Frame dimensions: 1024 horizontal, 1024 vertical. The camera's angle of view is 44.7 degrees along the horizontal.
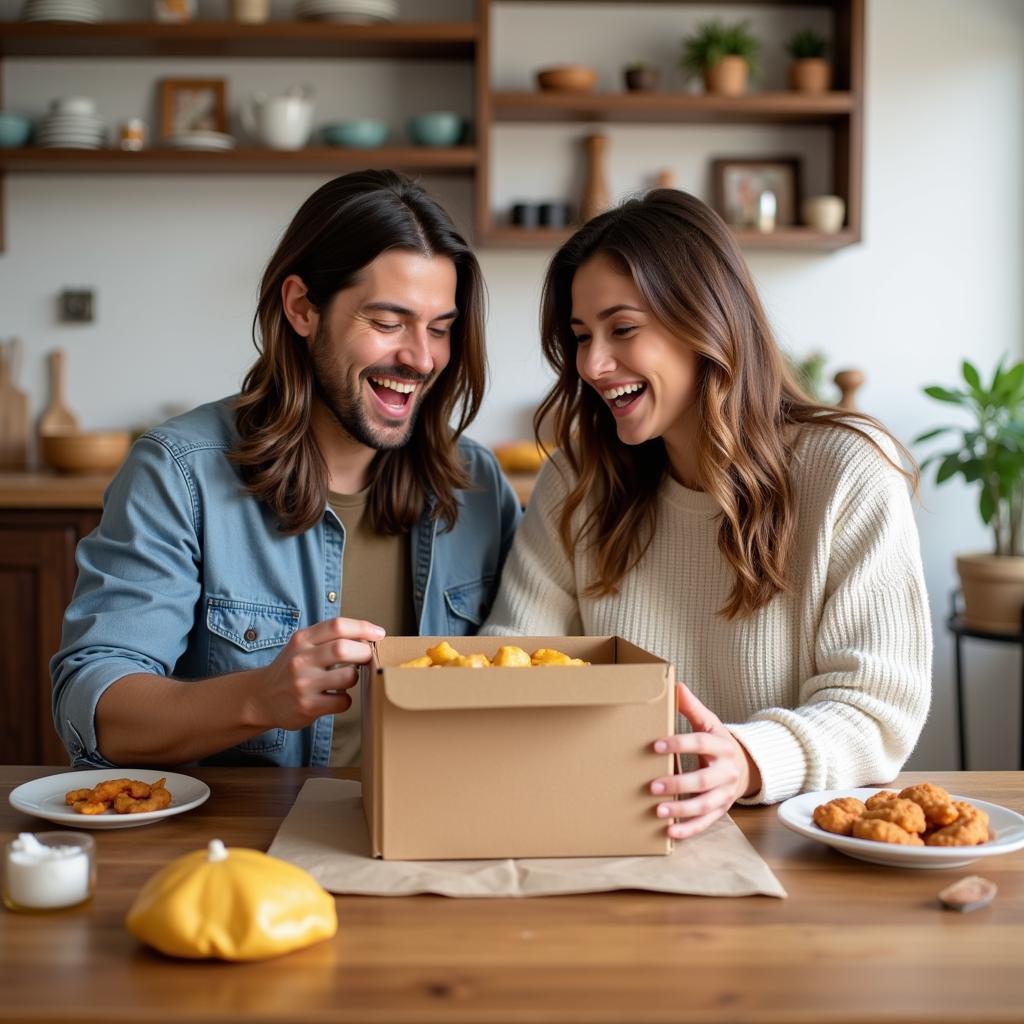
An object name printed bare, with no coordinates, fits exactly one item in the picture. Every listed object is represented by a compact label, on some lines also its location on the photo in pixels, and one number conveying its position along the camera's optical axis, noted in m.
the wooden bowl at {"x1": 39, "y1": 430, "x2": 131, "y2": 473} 3.50
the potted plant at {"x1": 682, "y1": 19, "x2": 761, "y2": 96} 3.60
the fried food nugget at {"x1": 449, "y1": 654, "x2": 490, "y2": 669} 1.20
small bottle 3.70
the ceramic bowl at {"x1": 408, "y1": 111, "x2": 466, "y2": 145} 3.61
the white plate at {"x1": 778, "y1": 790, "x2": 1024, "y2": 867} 1.13
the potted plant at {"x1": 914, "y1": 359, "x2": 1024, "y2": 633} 3.24
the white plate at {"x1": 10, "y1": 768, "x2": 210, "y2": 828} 1.24
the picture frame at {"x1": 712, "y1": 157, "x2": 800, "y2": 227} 3.82
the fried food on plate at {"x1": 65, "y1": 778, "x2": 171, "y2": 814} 1.26
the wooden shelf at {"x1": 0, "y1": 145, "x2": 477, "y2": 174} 3.56
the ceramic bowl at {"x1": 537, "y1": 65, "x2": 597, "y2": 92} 3.58
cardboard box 1.13
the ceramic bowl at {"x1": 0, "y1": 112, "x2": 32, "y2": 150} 3.62
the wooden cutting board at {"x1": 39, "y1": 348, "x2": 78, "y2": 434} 3.87
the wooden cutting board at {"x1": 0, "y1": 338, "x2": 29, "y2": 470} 3.87
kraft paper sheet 1.09
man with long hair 1.71
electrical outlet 3.88
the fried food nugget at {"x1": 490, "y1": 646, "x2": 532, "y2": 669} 1.24
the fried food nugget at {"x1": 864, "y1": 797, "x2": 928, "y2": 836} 1.18
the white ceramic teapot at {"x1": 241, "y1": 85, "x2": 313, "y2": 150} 3.59
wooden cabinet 3.24
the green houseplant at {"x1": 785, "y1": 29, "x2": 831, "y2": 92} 3.62
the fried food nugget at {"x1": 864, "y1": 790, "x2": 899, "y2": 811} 1.24
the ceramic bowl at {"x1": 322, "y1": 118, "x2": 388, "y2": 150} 3.59
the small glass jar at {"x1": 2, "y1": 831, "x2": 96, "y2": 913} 1.03
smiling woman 1.54
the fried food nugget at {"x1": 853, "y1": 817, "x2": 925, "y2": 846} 1.16
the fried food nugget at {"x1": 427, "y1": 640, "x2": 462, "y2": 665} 1.22
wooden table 0.86
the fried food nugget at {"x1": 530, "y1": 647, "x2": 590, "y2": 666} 1.26
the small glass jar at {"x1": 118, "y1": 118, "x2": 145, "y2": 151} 3.67
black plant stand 3.21
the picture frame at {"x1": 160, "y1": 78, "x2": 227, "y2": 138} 3.79
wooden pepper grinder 3.62
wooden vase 3.74
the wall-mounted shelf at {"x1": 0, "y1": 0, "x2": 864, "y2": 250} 3.53
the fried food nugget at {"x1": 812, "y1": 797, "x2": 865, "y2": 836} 1.19
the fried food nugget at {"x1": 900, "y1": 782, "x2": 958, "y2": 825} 1.19
